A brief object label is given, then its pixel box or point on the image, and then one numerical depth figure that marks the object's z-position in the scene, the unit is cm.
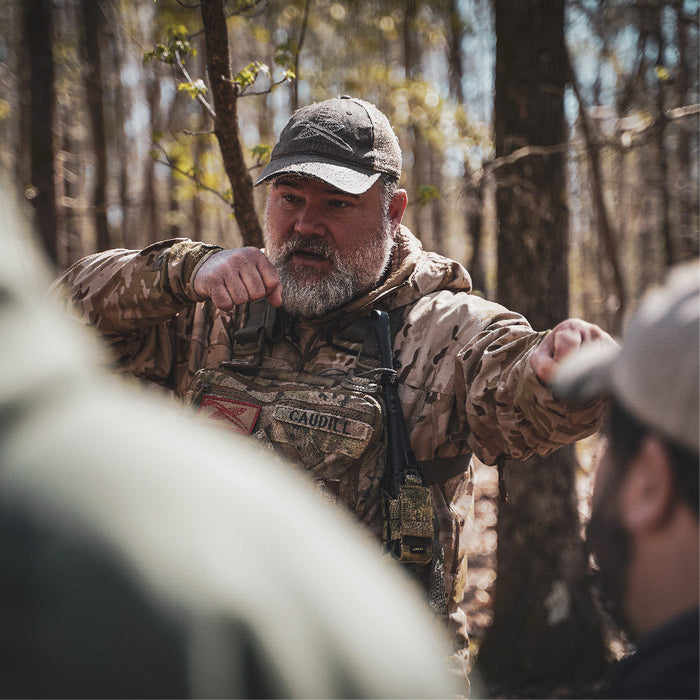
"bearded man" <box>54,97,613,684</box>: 233
